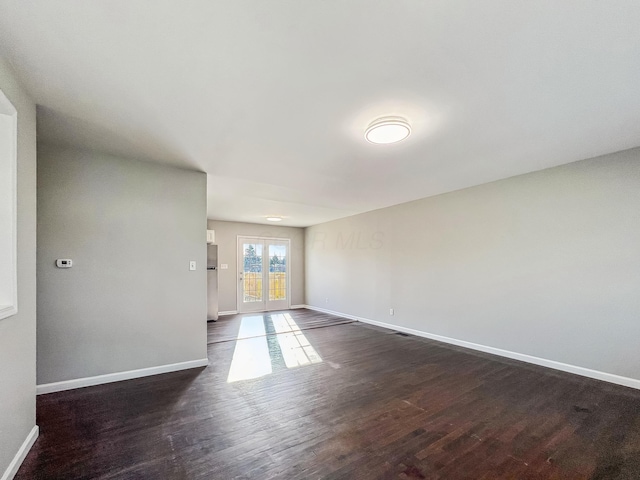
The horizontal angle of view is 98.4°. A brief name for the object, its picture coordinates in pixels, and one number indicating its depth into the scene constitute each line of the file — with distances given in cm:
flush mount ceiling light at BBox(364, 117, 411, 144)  234
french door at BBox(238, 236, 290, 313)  771
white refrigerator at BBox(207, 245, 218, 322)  647
